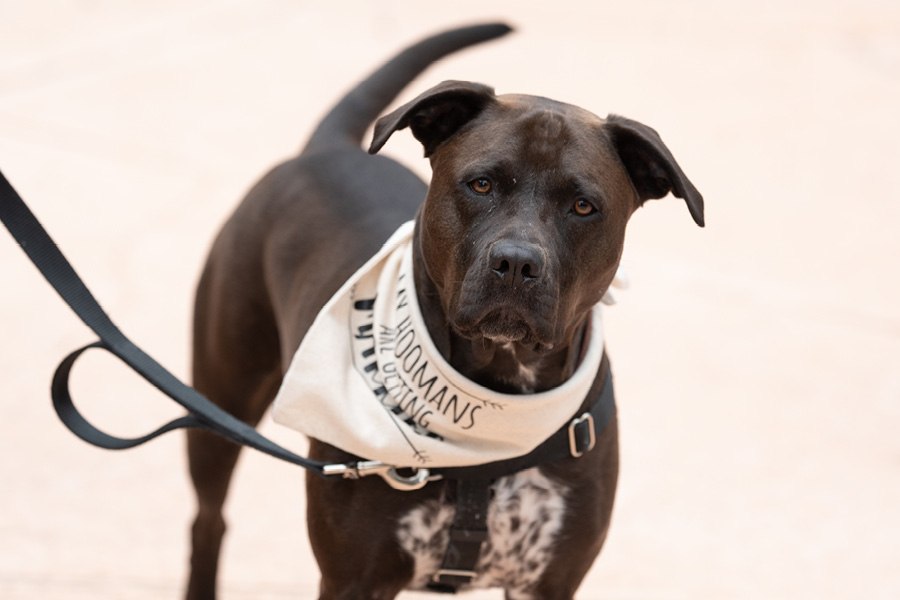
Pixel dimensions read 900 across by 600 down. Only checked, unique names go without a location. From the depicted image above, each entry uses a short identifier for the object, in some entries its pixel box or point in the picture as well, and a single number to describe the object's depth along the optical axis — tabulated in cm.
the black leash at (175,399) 629
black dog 576
